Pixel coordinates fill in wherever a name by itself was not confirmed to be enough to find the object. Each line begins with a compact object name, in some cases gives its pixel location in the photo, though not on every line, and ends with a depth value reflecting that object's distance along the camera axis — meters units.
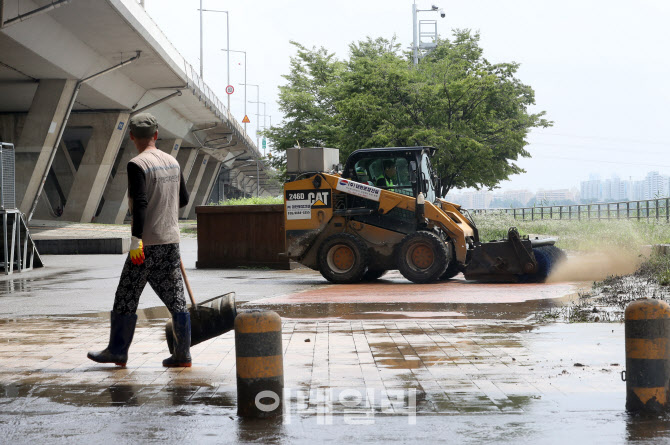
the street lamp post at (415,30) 47.79
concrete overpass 27.67
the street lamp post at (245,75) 94.70
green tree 38.72
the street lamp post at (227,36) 72.10
